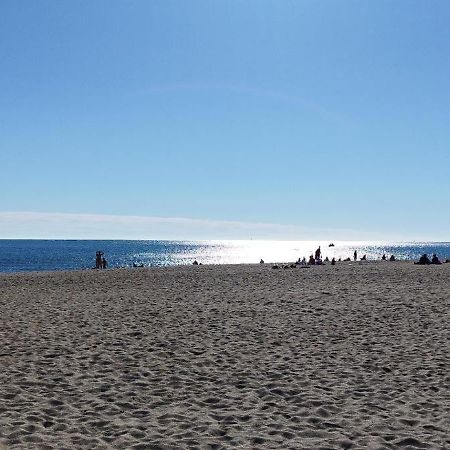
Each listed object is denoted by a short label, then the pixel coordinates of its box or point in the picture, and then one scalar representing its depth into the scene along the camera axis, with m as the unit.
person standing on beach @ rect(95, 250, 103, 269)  50.23
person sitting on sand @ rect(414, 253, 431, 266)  49.56
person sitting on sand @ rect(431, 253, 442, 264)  50.22
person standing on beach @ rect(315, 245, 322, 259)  54.56
